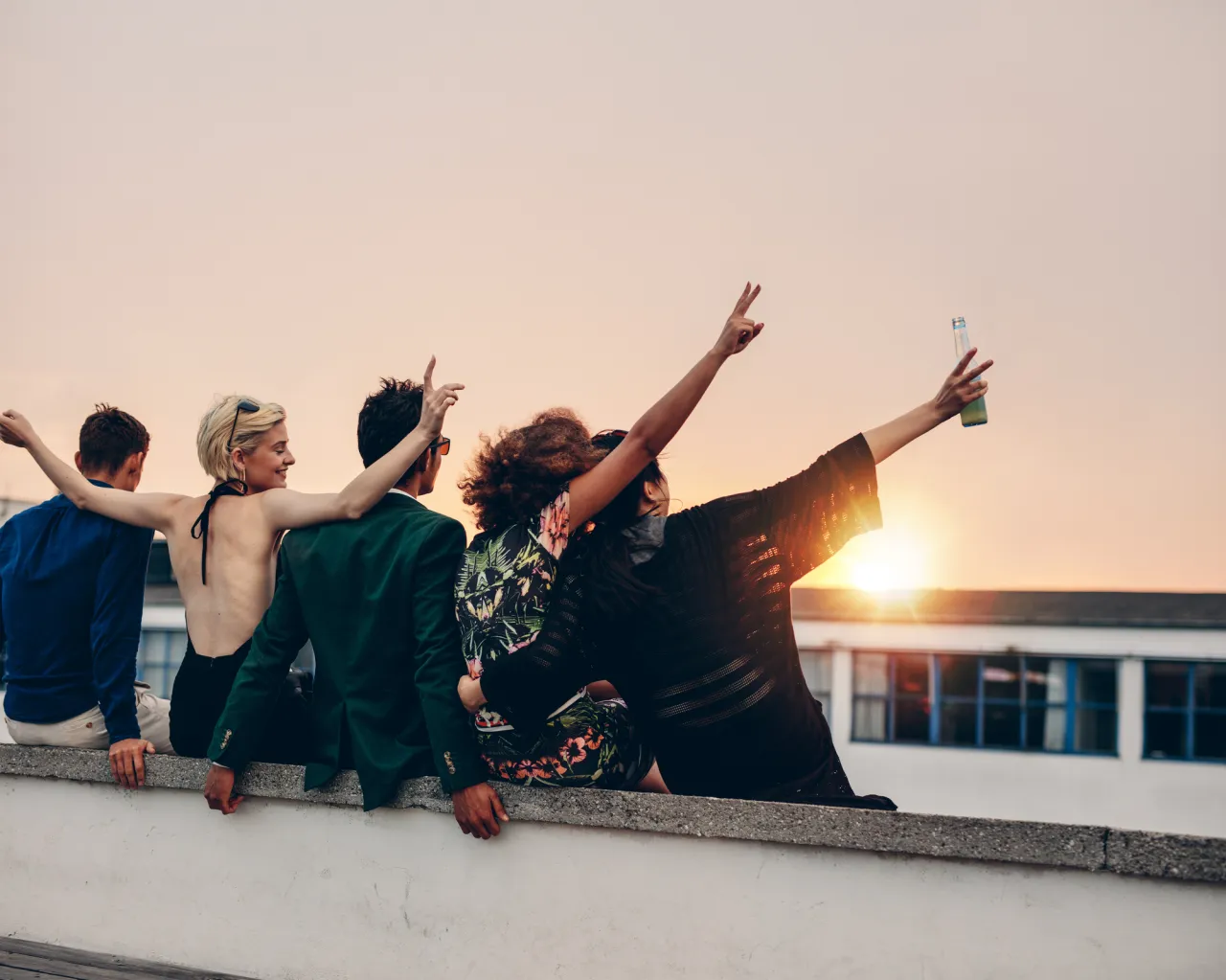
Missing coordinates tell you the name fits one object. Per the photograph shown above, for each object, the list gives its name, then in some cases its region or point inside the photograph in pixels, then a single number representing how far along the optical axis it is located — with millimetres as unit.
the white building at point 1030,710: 34094
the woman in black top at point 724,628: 3963
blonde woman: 4828
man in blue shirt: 5098
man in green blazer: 4078
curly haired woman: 4020
